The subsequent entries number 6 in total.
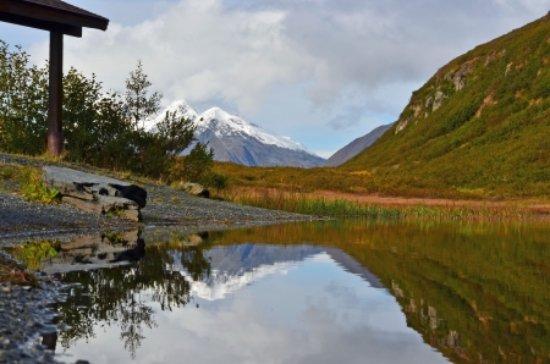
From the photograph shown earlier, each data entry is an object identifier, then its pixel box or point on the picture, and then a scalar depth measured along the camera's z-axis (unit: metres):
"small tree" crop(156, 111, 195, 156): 45.34
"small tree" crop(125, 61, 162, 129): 44.12
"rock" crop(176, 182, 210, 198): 41.16
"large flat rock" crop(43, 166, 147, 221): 28.36
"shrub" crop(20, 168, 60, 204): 27.61
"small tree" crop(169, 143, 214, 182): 46.16
